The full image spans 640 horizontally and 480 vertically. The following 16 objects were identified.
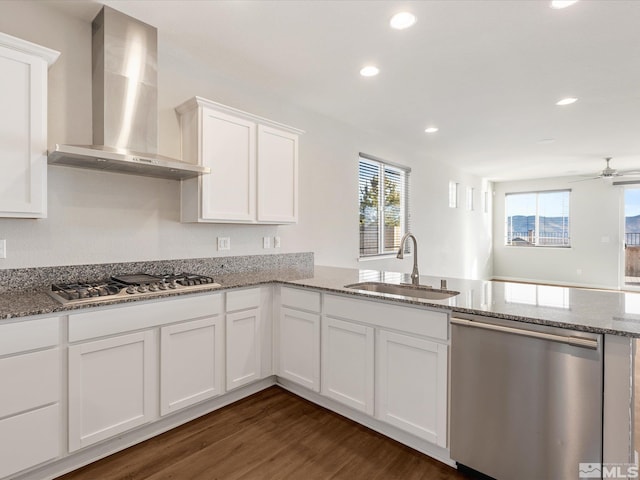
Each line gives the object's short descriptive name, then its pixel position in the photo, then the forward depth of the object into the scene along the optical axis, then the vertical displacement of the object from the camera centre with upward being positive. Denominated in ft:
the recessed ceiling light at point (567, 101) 11.81 +4.72
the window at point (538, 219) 28.04 +1.75
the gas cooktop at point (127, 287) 6.11 -0.93
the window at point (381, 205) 15.89 +1.69
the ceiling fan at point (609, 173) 21.03 +4.12
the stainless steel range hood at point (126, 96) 7.34 +3.11
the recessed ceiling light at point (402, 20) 7.29 +4.65
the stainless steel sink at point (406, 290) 7.73 -1.17
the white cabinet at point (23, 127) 5.90 +1.92
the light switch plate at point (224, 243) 10.11 -0.11
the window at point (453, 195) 23.15 +3.01
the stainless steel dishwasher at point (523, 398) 4.75 -2.35
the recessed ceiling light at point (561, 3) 6.84 +4.63
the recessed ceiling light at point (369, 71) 9.68 +4.72
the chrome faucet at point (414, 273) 8.21 -0.81
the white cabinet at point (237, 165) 8.71 +2.02
